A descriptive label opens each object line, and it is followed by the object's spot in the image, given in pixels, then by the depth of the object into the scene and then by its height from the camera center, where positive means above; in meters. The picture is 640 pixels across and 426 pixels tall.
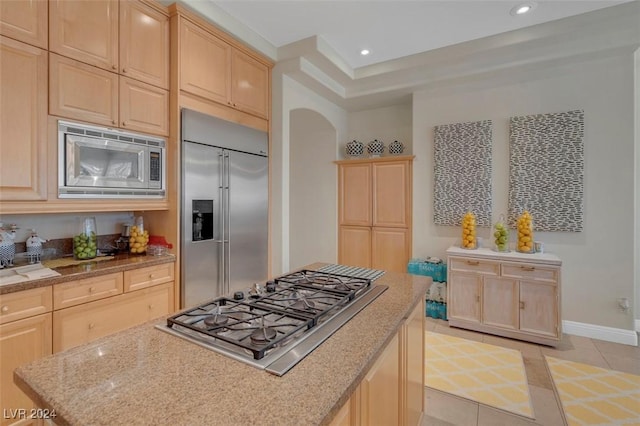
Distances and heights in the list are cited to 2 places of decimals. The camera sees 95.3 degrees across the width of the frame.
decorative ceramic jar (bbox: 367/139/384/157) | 4.41 +0.97
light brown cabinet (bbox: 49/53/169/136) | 1.91 +0.83
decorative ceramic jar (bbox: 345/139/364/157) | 4.54 +1.00
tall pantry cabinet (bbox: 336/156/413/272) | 4.09 +0.00
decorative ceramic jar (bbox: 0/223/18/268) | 1.92 -0.23
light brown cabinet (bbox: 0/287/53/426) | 1.57 -0.71
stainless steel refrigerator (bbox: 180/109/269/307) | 2.50 +0.05
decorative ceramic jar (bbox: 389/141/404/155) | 4.25 +0.94
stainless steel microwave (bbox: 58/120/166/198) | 1.95 +0.36
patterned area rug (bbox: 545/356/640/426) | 1.94 -1.35
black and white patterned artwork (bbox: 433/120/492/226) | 3.55 +0.50
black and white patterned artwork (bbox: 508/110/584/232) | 3.10 +0.47
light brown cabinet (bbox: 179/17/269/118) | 2.50 +1.36
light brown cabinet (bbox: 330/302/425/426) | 0.96 -0.71
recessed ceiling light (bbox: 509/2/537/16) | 2.53 +1.81
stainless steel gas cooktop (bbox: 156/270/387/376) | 0.90 -0.41
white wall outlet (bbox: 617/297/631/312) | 2.91 -0.92
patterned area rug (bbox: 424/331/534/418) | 2.15 -1.36
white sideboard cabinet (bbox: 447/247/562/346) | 2.87 -0.86
